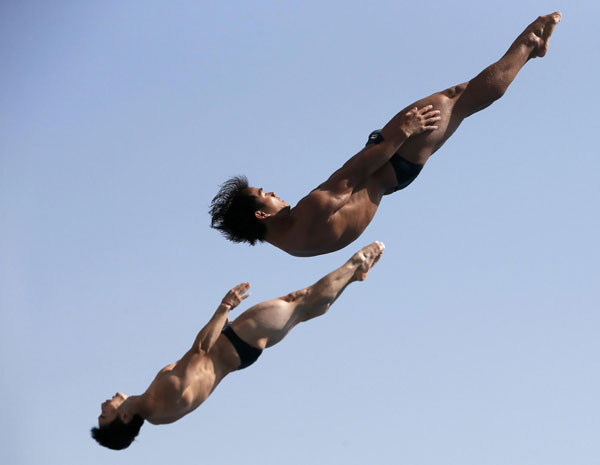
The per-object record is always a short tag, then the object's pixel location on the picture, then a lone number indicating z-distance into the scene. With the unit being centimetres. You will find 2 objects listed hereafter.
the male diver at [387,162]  1218
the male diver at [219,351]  1192
